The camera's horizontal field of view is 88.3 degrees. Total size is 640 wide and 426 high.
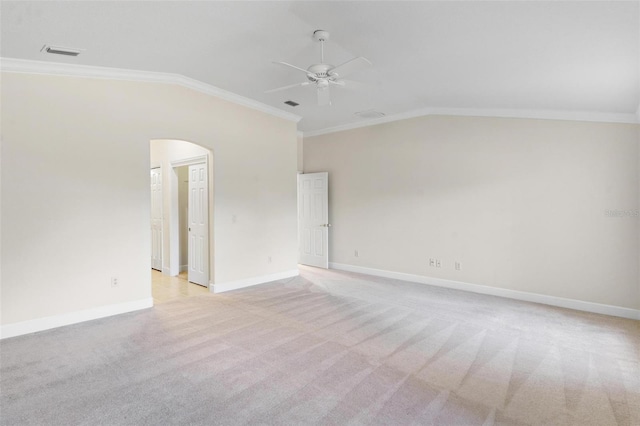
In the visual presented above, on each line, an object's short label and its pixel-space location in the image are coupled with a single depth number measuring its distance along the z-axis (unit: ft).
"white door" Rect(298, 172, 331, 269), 23.30
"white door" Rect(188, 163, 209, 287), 18.13
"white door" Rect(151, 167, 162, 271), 21.68
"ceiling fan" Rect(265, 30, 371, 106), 9.86
